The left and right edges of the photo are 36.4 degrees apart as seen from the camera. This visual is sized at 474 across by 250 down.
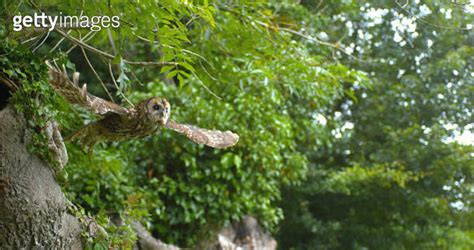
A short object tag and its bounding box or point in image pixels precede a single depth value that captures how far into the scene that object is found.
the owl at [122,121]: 2.46
